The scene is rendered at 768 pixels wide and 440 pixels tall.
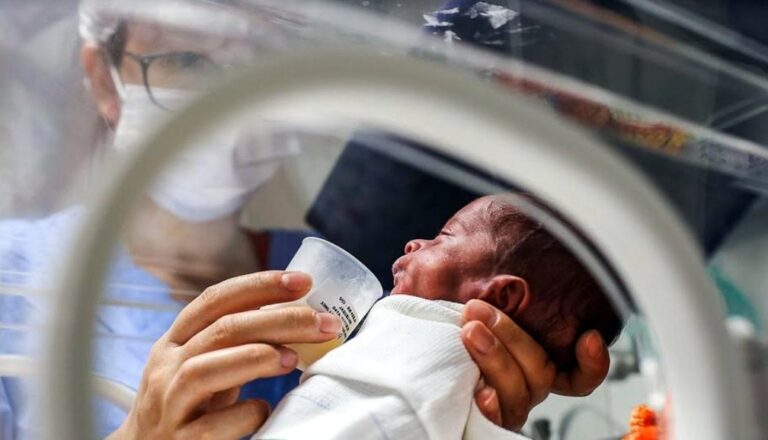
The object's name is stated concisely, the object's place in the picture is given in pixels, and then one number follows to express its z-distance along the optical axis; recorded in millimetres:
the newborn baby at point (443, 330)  622
